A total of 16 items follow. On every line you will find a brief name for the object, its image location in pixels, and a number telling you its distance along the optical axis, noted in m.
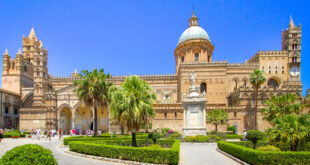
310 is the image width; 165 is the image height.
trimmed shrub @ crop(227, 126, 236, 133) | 35.50
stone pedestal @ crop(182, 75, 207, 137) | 24.67
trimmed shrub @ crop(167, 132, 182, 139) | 25.43
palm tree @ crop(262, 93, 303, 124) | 25.31
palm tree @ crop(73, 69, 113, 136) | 25.55
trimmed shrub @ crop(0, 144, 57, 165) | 7.56
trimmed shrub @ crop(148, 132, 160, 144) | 18.45
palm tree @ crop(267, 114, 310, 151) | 12.52
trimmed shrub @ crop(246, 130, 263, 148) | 15.22
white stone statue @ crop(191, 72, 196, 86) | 26.17
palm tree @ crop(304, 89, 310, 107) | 30.07
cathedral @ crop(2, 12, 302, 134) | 39.44
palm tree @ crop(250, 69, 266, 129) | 36.84
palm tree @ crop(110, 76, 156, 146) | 16.39
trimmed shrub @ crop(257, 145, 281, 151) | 13.51
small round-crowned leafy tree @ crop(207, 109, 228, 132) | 33.09
